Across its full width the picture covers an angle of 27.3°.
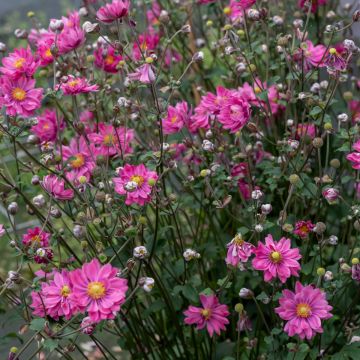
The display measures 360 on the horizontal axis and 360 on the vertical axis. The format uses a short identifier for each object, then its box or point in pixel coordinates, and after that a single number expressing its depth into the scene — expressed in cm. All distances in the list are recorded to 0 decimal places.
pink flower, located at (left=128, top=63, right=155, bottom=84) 171
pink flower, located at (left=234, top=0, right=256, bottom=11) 189
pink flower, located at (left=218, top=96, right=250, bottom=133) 180
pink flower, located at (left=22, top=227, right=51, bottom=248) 180
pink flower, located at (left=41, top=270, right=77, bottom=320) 157
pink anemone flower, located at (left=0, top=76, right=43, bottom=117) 183
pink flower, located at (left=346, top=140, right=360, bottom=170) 169
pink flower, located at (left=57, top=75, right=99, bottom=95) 181
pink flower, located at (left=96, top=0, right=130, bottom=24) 183
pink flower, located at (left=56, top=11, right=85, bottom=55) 199
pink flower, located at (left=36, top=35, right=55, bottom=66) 205
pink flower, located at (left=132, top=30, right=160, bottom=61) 226
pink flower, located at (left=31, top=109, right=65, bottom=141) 215
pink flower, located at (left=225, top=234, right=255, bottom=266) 168
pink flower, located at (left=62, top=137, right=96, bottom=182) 200
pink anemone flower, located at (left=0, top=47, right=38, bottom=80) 186
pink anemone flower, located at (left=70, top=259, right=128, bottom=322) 146
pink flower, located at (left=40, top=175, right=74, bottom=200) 181
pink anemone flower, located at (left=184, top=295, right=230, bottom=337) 201
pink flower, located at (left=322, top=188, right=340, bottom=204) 176
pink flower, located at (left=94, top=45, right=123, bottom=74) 221
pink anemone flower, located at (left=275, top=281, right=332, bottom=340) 169
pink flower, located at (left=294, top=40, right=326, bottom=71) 204
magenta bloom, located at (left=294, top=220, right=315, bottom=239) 183
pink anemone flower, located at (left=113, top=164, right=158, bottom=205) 171
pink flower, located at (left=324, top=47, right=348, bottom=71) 180
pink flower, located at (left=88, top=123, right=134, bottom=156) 197
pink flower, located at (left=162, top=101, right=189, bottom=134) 207
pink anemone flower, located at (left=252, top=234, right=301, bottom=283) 165
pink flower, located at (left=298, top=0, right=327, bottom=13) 258
